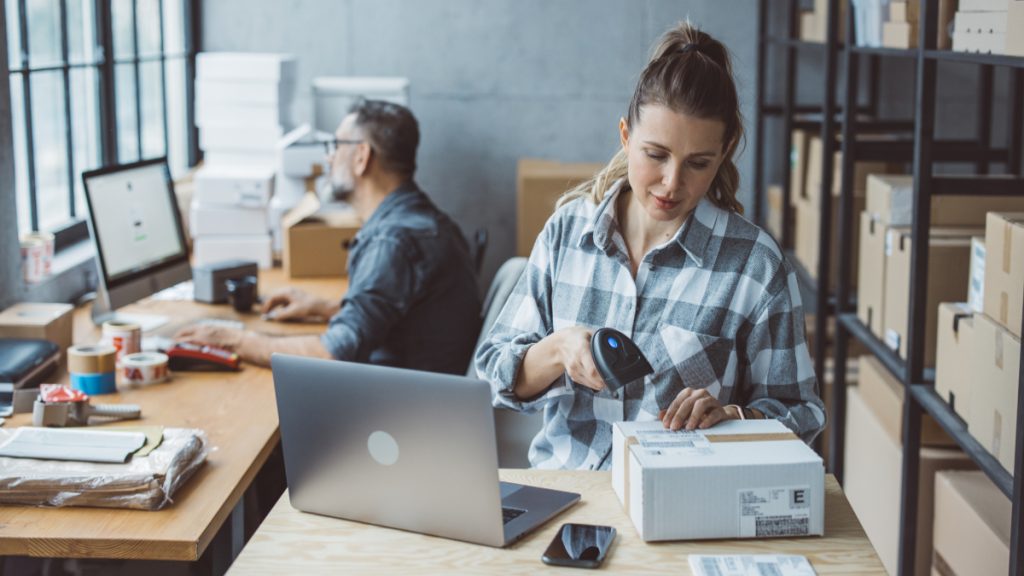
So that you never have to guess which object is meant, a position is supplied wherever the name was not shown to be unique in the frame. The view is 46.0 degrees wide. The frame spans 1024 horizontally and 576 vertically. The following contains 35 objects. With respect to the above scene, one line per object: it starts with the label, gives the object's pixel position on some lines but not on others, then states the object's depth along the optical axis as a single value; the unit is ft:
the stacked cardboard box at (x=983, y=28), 7.95
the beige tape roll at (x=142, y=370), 9.36
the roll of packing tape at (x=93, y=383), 8.96
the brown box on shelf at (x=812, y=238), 13.38
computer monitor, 10.60
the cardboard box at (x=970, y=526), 8.41
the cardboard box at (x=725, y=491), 5.52
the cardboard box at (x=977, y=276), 8.55
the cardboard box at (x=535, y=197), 15.55
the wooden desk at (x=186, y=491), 6.38
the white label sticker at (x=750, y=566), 5.27
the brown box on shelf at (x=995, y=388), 7.78
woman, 6.56
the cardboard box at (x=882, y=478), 10.01
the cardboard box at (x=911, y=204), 10.15
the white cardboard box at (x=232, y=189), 14.19
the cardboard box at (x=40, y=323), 9.63
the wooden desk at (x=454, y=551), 5.41
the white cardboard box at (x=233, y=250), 14.14
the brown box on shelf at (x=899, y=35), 10.30
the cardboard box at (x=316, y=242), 13.76
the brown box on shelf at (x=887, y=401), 10.28
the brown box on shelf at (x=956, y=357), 8.57
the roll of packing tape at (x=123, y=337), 9.84
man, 10.18
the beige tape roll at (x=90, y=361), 8.93
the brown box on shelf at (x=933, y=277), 9.74
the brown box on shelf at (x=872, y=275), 10.87
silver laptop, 5.43
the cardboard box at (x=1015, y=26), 7.52
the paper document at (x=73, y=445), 6.93
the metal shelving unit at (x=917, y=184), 8.77
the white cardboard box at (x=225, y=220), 14.11
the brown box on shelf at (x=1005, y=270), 7.83
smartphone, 5.43
